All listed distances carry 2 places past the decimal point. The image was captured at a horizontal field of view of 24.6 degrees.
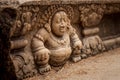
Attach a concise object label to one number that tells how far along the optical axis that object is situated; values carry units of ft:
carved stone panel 8.77
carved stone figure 9.41
